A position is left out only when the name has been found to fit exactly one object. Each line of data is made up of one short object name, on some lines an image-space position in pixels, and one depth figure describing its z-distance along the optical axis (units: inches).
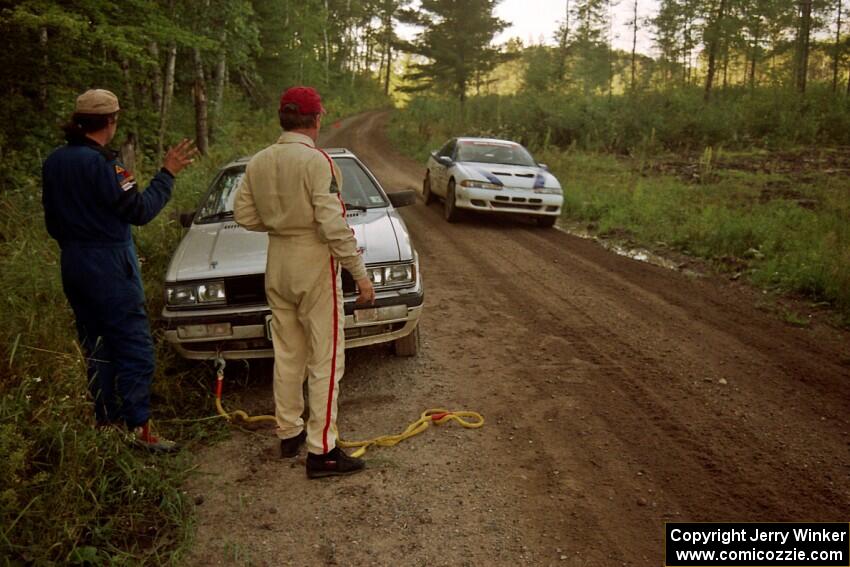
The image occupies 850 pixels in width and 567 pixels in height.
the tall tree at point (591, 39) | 1834.4
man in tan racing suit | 121.3
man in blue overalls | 119.6
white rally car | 408.5
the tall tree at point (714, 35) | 1075.9
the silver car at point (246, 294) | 158.6
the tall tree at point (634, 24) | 1779.0
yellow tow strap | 145.5
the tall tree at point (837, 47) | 1121.4
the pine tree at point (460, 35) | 1327.5
